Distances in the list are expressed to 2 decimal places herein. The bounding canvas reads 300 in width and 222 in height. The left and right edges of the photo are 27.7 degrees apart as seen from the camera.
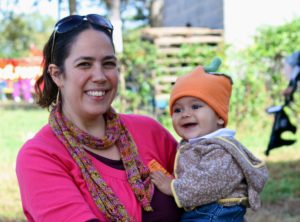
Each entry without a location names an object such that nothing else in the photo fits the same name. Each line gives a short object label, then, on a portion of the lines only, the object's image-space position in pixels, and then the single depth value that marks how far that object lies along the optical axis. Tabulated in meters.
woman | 2.47
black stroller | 7.21
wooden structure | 12.05
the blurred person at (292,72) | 7.18
